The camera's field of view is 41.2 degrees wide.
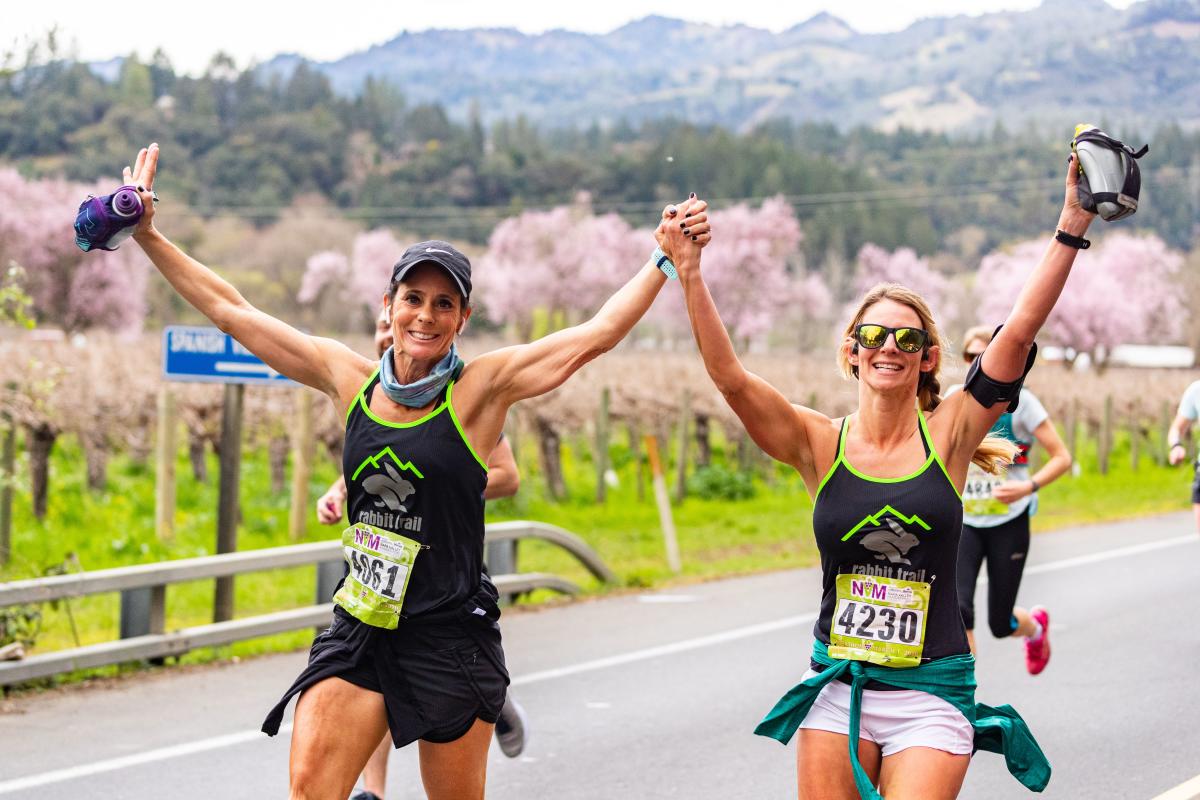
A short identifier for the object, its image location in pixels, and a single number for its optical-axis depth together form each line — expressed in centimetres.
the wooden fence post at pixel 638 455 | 2386
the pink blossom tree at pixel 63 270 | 5466
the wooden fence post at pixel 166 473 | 1510
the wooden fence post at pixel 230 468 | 1144
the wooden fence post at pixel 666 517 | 1563
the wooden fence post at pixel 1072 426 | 3208
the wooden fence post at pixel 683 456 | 2384
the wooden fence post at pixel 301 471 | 1681
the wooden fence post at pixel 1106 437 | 3366
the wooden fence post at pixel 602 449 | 2272
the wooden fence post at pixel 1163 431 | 3529
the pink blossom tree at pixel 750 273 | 7800
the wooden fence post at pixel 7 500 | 1487
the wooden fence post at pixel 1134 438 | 3484
